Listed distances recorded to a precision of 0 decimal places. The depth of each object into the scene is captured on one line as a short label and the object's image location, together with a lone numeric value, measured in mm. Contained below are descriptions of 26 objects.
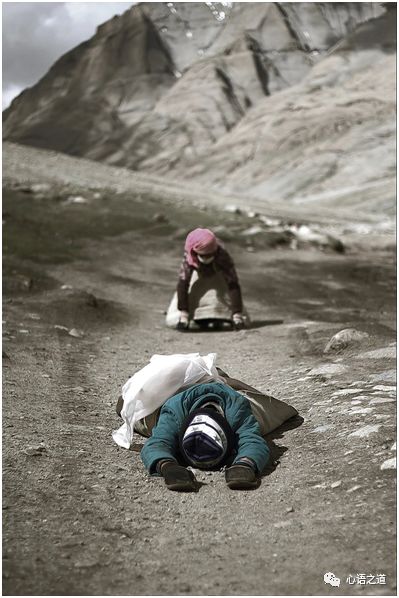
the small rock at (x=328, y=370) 5609
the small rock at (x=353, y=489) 3571
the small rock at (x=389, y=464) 3708
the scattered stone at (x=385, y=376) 5184
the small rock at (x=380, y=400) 4699
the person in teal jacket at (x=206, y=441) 3773
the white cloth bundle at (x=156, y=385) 4504
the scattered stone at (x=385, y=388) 4938
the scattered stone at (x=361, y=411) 4563
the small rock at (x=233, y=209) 20250
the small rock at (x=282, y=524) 3322
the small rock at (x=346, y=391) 5016
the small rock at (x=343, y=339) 6391
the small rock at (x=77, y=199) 18352
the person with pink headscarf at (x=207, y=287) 8016
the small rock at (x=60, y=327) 7771
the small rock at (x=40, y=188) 18838
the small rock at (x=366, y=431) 4220
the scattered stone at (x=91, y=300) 8895
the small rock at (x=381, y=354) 5836
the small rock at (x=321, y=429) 4469
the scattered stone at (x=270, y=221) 18644
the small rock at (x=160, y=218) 17406
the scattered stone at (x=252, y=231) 16672
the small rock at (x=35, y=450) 4167
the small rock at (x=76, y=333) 7590
